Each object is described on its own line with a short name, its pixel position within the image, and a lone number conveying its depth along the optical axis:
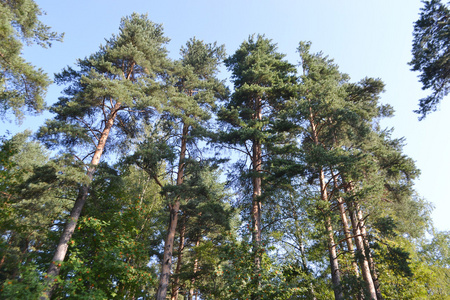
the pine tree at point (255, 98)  12.66
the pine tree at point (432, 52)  8.08
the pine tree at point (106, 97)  10.77
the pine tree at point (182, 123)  12.12
